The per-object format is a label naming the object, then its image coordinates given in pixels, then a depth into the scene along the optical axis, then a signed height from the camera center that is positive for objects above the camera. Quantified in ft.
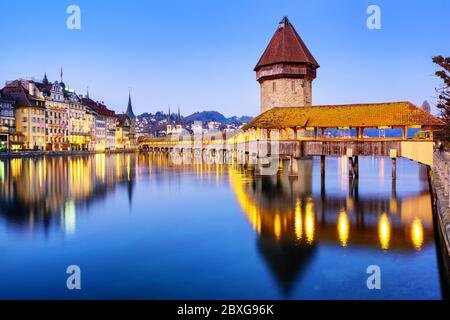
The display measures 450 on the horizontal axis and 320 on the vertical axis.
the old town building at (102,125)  336.49 +20.57
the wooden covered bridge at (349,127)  83.51 +4.09
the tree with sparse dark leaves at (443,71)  97.81 +18.01
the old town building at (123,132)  402.11 +17.26
